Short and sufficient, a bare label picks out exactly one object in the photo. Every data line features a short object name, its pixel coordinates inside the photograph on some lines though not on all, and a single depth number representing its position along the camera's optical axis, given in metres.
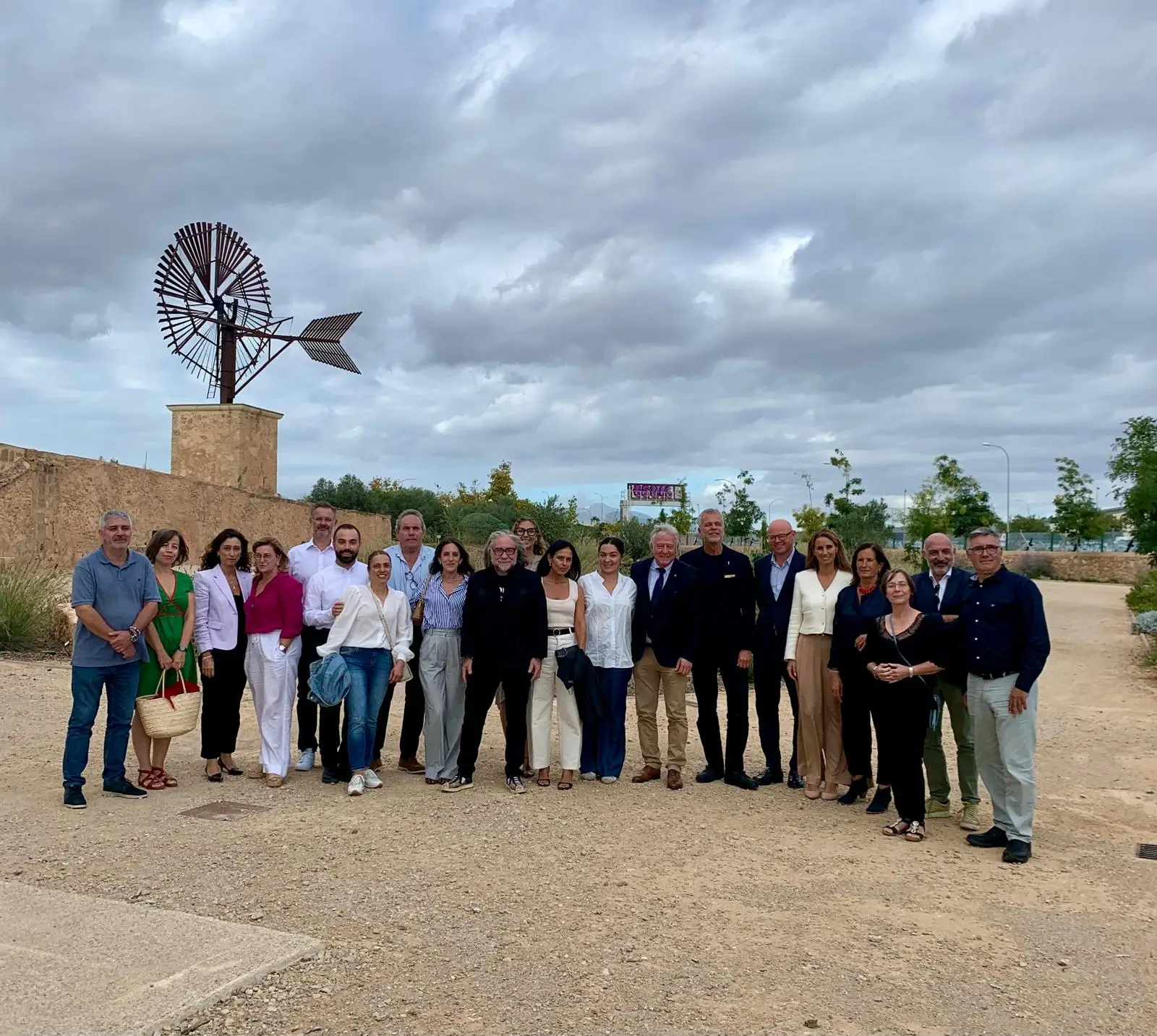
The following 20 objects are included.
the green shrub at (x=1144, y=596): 22.49
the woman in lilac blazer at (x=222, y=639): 7.52
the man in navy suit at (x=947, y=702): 6.95
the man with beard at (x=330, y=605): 7.72
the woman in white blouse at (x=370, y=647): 7.45
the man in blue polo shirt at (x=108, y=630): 6.79
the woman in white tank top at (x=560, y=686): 7.74
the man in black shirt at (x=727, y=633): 7.80
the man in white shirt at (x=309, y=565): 8.11
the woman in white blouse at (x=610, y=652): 7.86
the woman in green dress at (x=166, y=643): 7.25
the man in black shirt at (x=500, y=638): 7.51
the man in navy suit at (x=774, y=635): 7.84
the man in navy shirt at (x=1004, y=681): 6.16
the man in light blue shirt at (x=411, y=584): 8.08
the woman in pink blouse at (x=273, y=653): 7.55
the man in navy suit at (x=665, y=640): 7.79
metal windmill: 25.20
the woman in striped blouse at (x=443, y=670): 7.77
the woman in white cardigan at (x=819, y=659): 7.48
